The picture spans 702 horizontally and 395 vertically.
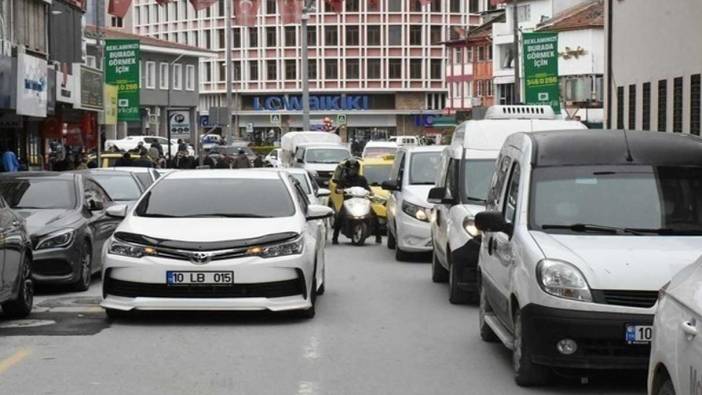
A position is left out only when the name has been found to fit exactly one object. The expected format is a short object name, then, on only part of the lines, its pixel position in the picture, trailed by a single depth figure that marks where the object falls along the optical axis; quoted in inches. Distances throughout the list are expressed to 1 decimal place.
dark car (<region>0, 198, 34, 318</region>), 479.8
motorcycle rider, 1009.7
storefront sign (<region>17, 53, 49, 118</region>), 1119.0
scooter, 972.6
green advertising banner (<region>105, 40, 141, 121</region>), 1494.3
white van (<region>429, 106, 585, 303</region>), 569.0
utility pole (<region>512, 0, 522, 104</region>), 1819.9
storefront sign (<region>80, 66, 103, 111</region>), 1469.0
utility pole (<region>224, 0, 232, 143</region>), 2031.3
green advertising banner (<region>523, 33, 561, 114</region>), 1551.4
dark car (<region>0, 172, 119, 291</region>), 607.8
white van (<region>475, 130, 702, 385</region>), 340.8
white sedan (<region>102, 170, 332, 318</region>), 476.4
